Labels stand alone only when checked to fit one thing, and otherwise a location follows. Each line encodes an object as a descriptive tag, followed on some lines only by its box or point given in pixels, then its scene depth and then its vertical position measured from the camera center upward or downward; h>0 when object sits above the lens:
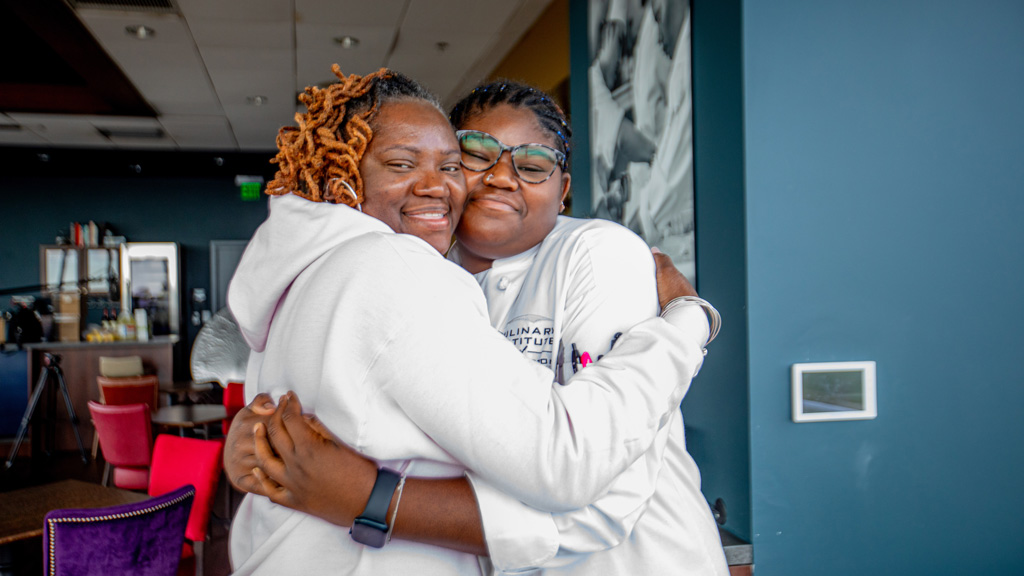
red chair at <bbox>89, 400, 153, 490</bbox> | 4.46 -0.97
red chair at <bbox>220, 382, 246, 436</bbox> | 5.25 -0.86
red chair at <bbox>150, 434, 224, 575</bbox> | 2.91 -0.81
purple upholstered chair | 2.10 -0.82
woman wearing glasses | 0.86 -0.08
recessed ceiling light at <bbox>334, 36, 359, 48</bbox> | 4.95 +1.90
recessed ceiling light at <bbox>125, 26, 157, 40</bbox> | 4.71 +1.88
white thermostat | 1.70 -0.27
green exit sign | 9.93 +1.54
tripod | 6.62 -1.03
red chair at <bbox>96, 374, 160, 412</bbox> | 5.94 -0.90
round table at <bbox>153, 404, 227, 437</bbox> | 4.99 -0.98
